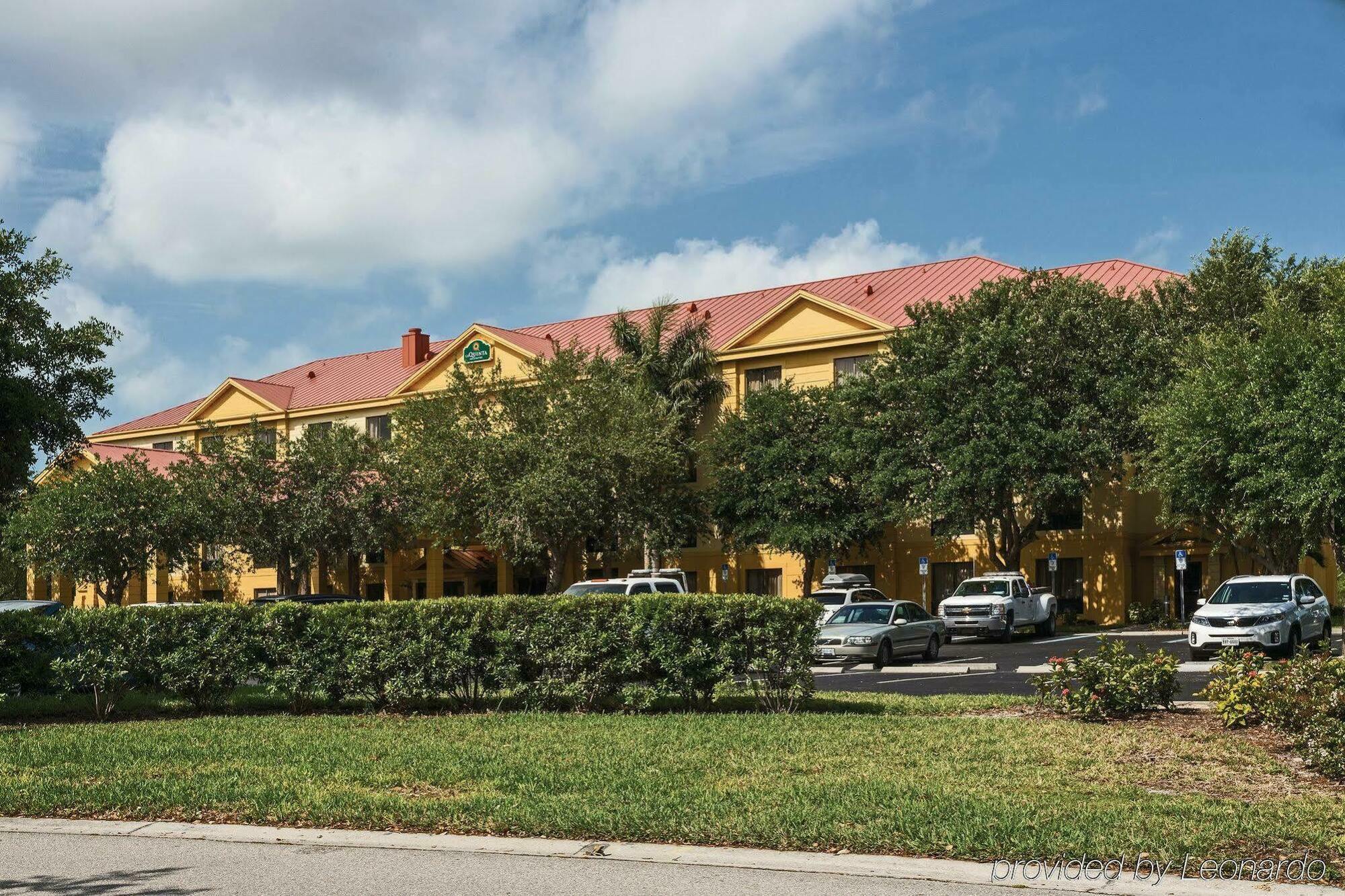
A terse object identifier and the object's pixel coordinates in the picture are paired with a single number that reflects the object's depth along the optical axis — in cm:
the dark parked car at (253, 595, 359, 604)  3372
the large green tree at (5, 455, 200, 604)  4938
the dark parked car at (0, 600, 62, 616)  2275
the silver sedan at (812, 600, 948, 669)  2761
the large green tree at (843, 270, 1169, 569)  4125
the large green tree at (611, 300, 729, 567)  5147
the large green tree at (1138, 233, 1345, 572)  3362
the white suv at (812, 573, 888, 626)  3484
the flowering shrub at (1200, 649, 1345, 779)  1034
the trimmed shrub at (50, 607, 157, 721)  1634
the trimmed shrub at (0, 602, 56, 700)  1664
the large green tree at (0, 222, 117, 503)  1908
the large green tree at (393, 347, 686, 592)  4603
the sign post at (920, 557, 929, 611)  4397
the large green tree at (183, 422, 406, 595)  5219
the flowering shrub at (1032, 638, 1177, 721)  1373
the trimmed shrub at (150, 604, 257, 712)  1647
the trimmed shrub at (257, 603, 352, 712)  1633
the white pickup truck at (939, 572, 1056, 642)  3691
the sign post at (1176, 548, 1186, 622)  3962
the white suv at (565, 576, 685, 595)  3092
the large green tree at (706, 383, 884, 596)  4572
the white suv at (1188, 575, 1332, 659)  2680
